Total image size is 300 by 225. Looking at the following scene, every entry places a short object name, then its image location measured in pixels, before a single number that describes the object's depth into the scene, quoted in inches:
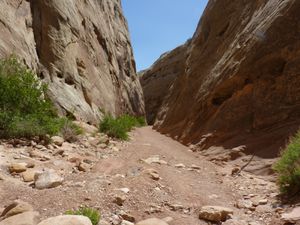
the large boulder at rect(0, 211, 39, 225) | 88.0
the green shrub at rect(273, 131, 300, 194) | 127.2
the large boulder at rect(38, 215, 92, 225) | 81.8
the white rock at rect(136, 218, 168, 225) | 96.9
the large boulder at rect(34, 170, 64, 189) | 121.3
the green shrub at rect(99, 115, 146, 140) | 278.4
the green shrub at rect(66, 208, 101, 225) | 92.1
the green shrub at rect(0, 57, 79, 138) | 179.9
